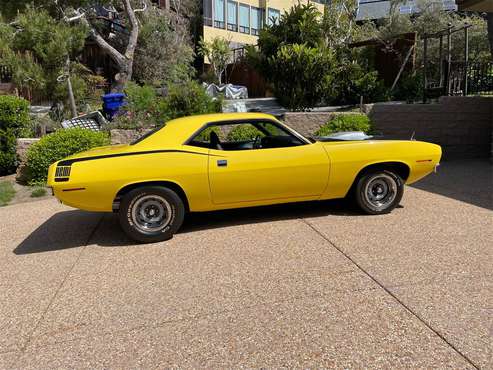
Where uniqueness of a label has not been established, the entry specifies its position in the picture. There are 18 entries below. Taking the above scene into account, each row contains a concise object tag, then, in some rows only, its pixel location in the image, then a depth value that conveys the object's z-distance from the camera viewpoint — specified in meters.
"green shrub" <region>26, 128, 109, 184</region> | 8.45
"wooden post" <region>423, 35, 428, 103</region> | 12.10
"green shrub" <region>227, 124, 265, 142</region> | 9.45
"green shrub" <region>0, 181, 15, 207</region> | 7.64
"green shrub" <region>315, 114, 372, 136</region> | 9.70
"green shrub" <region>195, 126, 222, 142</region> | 8.47
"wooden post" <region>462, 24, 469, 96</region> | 11.02
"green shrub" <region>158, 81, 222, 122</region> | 9.93
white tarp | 20.29
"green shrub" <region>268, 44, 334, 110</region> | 10.12
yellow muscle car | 4.91
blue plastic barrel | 13.02
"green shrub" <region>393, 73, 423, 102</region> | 13.66
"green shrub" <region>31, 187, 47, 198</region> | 7.93
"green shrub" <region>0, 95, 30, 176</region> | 8.95
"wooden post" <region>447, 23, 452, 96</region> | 11.07
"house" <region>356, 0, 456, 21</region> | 35.72
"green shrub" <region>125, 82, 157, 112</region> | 9.99
